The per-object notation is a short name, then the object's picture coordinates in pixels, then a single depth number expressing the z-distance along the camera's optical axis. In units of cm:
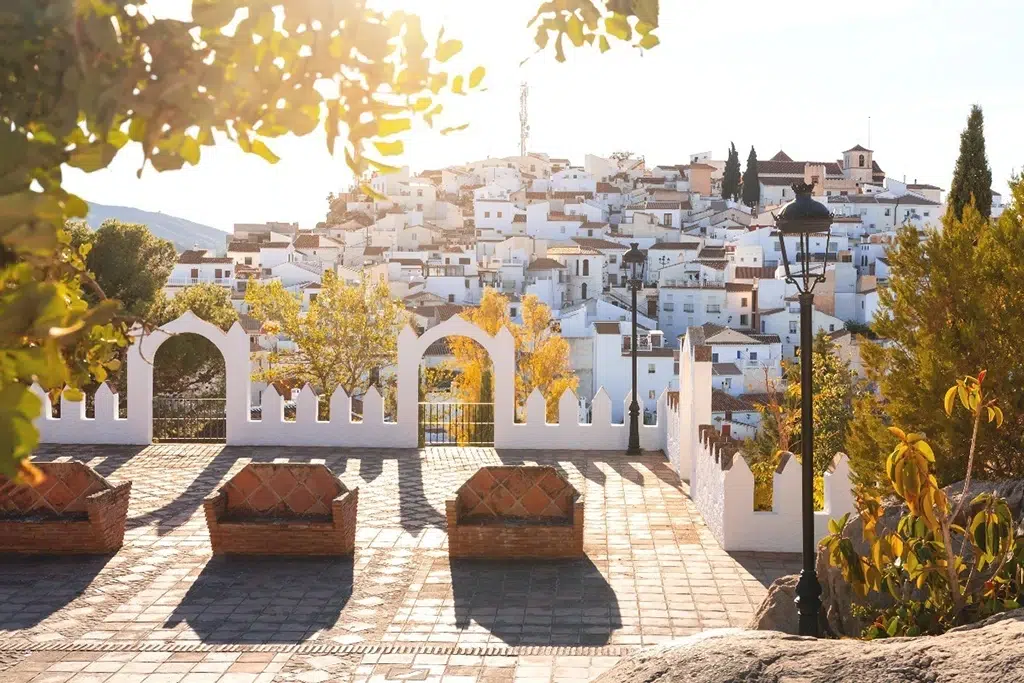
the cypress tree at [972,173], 1995
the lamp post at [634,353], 1566
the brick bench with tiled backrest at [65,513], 988
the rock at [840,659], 408
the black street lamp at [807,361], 734
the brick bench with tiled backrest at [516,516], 987
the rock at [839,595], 712
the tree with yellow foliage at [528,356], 3180
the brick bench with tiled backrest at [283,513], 991
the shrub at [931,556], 585
